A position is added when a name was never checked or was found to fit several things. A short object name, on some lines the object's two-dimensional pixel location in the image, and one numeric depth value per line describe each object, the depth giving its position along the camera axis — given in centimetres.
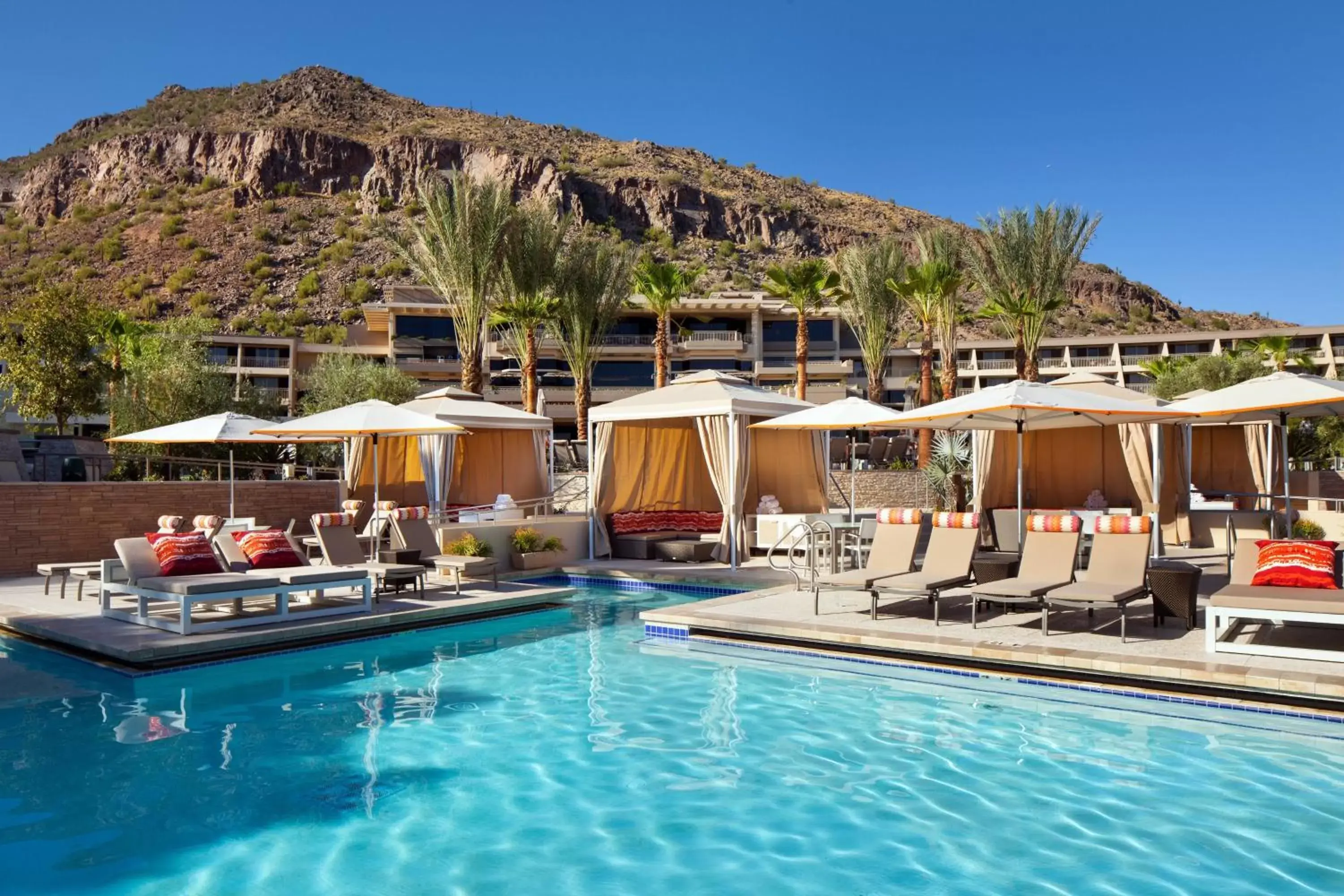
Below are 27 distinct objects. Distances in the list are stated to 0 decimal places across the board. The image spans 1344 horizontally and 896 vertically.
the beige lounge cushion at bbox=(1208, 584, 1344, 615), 668
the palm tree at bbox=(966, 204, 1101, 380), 2903
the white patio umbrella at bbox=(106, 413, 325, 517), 1379
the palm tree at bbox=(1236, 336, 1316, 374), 4158
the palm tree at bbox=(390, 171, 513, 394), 2650
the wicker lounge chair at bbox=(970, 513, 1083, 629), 852
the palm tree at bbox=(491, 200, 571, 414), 2930
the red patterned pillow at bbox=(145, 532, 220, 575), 945
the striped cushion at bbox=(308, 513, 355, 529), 1121
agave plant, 2142
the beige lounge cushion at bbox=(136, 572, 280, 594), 874
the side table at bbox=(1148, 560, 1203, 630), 798
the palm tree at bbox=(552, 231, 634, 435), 3206
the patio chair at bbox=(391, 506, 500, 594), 1164
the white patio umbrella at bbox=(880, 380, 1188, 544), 962
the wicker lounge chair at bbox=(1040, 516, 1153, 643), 772
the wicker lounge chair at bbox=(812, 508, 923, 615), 945
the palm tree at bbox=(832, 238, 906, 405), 3375
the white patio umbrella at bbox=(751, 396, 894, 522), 1306
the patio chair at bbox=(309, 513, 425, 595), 1095
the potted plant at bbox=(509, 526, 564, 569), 1387
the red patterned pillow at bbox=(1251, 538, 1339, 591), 745
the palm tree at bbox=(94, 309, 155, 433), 3077
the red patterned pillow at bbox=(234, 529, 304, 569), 1052
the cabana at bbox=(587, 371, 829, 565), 1435
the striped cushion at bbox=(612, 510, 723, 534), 1558
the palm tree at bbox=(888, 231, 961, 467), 2944
